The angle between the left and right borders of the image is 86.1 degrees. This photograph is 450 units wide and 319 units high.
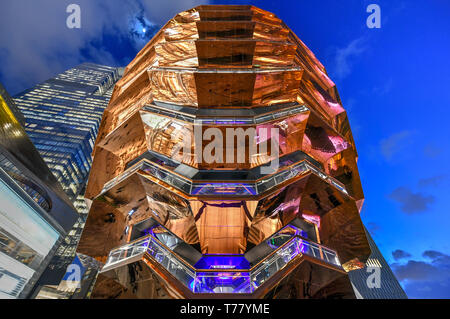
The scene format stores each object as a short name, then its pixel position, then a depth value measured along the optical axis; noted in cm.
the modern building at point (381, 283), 7746
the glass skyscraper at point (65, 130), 6353
